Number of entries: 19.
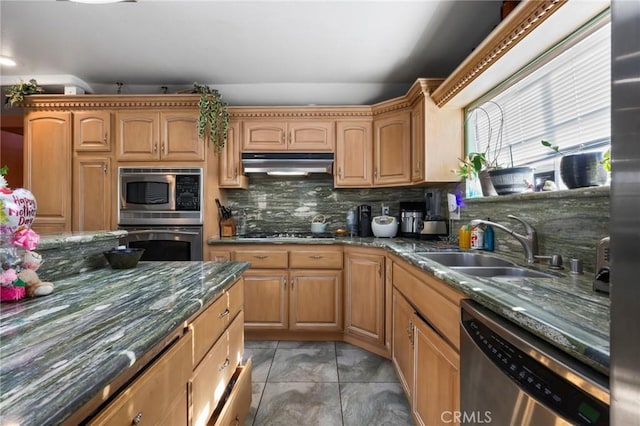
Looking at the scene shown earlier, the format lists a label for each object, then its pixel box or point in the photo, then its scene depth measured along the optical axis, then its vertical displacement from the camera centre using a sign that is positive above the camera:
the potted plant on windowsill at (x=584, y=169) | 1.22 +0.19
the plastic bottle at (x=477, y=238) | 2.04 -0.19
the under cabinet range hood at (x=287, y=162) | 2.93 +0.50
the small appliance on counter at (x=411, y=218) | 2.83 -0.07
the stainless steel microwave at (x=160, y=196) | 2.78 +0.14
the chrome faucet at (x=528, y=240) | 1.52 -0.15
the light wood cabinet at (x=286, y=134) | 3.00 +0.80
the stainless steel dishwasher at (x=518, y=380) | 0.59 -0.42
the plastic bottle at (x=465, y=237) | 2.14 -0.19
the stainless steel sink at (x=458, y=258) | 1.85 -0.31
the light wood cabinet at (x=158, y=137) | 2.83 +0.73
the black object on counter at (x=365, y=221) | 3.06 -0.10
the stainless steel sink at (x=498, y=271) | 1.40 -0.30
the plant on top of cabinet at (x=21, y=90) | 2.81 +1.19
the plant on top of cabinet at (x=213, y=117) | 2.71 +0.90
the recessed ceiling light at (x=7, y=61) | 2.79 +1.46
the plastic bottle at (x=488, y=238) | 1.97 -0.19
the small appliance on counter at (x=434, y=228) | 2.62 -0.15
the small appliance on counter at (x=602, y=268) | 0.95 -0.19
